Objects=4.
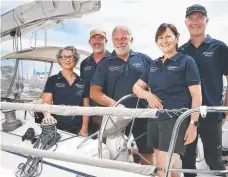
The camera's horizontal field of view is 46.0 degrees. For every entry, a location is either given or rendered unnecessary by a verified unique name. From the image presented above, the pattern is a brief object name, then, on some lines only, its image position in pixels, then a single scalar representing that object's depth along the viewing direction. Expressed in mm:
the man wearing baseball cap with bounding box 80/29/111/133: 3268
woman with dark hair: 2117
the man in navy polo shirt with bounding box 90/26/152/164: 2779
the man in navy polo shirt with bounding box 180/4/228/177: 2389
